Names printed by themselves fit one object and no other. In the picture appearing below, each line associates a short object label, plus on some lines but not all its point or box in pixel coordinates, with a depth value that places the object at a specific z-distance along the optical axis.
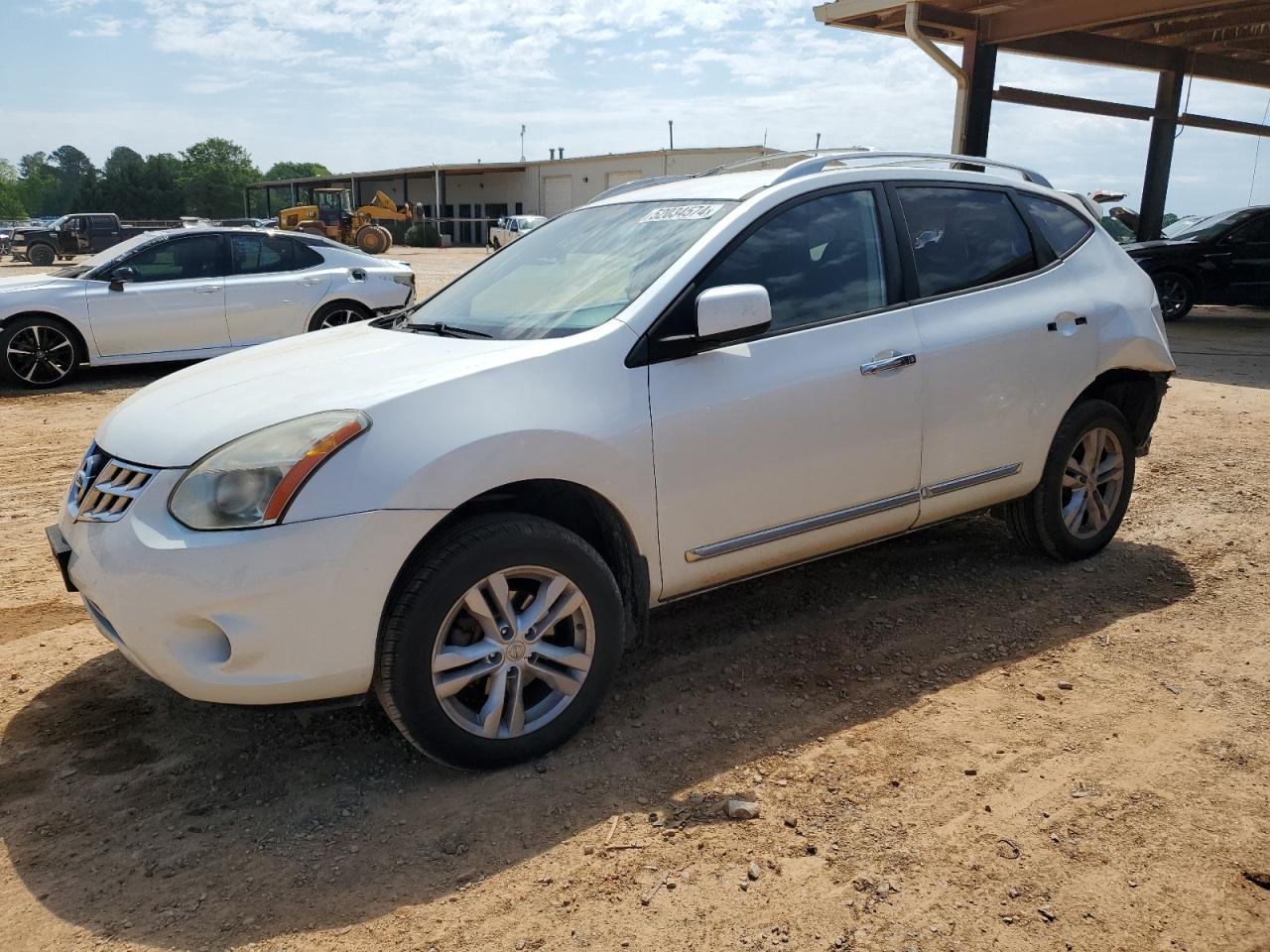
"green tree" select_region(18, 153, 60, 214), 129.00
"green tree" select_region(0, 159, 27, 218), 107.50
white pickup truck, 37.68
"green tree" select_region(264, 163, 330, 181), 153.50
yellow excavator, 37.81
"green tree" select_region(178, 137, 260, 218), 99.25
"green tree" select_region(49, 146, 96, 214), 129.62
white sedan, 9.45
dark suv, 14.07
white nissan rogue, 2.71
